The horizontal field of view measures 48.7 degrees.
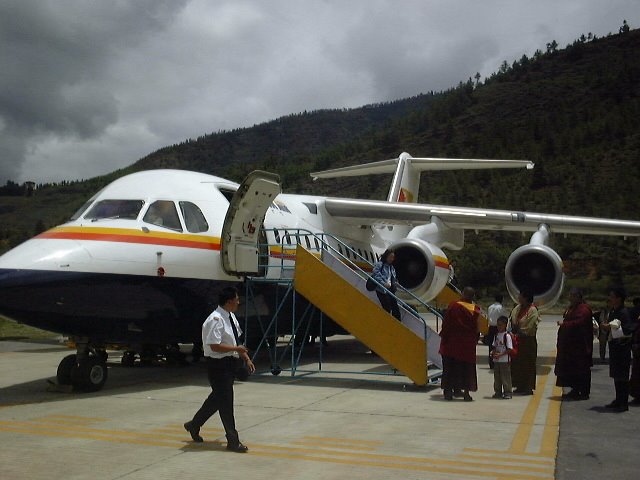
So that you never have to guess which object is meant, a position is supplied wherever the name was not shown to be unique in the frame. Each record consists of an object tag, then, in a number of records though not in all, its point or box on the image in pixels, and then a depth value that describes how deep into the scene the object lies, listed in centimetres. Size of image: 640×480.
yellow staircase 988
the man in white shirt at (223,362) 604
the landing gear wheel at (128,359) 1276
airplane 837
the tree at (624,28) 12131
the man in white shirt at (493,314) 1412
